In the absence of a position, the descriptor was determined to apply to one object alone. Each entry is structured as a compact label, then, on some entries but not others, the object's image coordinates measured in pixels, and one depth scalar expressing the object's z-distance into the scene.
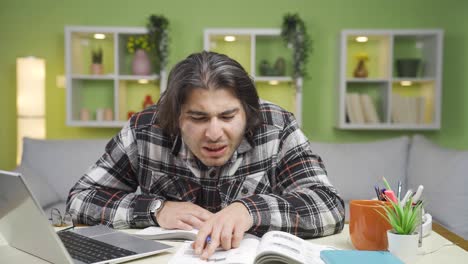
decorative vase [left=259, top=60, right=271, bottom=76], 3.83
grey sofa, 3.02
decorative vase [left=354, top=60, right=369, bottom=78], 3.83
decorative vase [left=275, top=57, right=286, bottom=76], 3.83
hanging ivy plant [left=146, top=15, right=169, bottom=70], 3.80
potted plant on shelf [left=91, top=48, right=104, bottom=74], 3.80
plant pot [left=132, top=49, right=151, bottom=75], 3.81
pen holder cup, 1.05
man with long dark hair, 1.27
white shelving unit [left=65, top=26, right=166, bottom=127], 3.74
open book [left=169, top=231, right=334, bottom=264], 0.90
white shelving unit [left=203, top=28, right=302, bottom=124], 3.90
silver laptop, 0.85
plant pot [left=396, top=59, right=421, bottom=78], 3.79
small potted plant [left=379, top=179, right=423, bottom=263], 0.98
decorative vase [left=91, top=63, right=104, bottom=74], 3.79
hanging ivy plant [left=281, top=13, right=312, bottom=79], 3.79
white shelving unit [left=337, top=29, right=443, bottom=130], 3.74
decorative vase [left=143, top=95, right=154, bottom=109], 3.85
